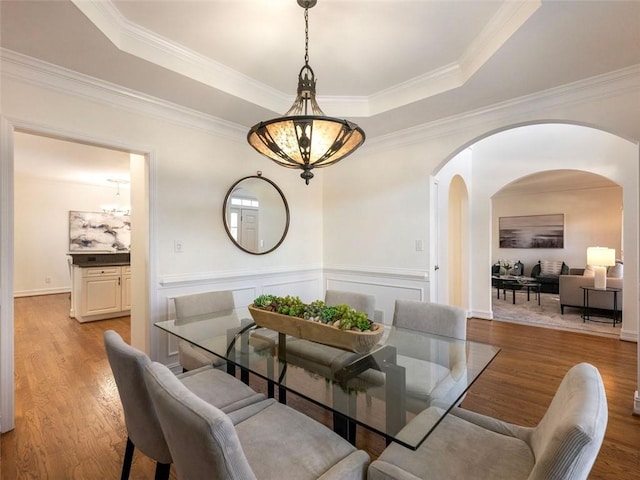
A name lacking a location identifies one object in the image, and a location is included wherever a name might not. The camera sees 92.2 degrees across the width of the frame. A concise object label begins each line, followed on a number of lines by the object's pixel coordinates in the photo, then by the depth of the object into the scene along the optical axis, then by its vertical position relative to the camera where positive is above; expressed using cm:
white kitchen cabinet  479 -91
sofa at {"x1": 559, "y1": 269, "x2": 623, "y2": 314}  484 -93
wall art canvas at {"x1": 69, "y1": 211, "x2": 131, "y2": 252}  725 +10
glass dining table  122 -68
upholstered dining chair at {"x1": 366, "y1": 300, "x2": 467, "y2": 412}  134 -69
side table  463 -105
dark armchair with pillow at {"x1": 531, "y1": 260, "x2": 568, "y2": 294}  752 -93
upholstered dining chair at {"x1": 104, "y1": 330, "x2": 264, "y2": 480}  125 -74
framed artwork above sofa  831 +17
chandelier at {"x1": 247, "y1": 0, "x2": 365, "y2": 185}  164 +56
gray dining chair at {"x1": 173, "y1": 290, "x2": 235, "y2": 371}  227 -62
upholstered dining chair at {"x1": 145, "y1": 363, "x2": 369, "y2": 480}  82 -78
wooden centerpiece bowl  161 -53
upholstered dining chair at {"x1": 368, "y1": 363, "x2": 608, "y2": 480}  77 -79
